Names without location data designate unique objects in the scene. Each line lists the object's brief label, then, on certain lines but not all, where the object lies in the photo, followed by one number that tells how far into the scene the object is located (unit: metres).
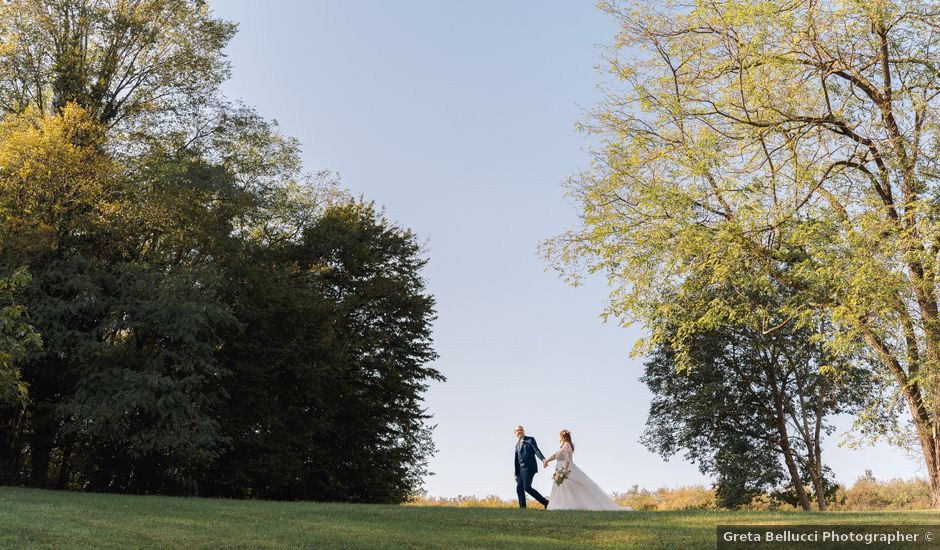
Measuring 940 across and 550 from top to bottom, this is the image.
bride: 20.92
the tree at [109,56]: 33.62
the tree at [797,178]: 19.70
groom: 21.10
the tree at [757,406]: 34.19
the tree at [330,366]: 33.22
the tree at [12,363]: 23.69
